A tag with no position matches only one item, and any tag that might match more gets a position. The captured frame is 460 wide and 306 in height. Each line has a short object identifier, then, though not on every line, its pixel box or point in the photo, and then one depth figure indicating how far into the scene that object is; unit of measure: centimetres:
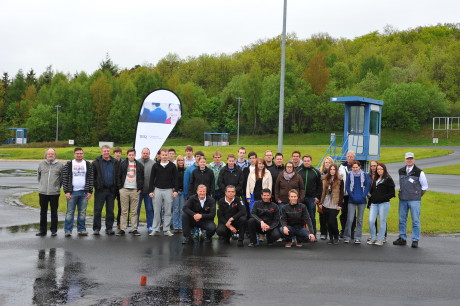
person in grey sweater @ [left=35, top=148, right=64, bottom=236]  1170
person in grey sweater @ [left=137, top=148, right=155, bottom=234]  1233
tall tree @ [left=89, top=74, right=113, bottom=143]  8844
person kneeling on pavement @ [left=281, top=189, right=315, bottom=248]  1104
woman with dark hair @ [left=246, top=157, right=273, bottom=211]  1161
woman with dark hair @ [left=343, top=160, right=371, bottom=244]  1150
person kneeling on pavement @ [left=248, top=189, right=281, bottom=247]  1091
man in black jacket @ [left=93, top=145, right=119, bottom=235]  1195
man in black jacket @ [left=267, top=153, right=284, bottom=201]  1186
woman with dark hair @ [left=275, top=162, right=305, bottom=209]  1134
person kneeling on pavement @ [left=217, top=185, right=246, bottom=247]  1109
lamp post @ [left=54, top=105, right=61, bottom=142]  8075
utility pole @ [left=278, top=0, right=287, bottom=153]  1688
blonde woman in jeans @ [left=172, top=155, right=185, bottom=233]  1238
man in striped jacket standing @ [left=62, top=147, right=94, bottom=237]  1170
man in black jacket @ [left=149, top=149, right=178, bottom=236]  1210
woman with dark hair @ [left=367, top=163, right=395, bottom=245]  1133
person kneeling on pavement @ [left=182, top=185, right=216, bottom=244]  1110
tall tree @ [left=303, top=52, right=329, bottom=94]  9000
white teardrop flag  1573
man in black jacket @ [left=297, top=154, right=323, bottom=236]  1165
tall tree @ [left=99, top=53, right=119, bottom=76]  11606
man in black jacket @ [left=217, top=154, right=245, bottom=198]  1170
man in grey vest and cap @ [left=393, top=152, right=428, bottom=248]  1129
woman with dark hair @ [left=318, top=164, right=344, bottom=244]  1136
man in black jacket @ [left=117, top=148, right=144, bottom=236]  1203
